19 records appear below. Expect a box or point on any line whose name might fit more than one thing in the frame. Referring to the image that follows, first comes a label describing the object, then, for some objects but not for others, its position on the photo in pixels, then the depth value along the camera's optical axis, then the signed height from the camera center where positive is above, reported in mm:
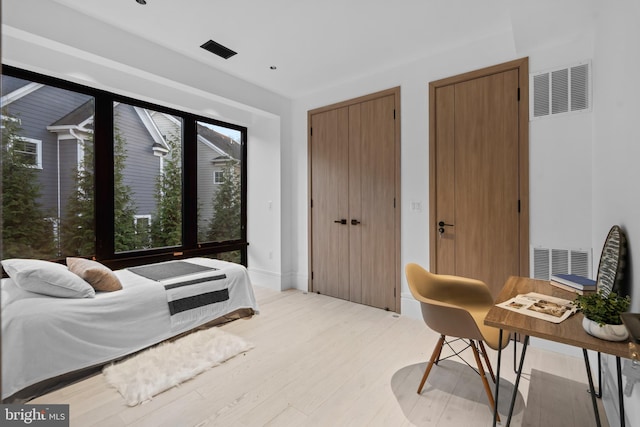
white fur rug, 2129 -1121
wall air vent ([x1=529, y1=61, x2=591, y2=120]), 2502 +936
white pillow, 2166 -462
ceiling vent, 3016 +1521
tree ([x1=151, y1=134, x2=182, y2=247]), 3771 +108
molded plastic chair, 1889 -638
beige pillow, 2469 -499
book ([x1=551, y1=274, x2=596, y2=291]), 1905 -433
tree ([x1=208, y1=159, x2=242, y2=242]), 4410 +30
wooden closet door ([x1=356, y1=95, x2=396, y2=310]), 3525 +111
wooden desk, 1298 -525
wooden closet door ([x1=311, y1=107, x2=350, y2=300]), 3898 +111
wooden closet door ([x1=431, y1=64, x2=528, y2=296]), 2791 +284
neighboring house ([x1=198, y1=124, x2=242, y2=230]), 4199 +601
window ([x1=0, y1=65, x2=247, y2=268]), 2824 +352
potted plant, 1322 -442
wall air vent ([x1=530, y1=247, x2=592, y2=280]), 2504 -409
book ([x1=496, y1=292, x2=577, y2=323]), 1590 -498
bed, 1985 -806
